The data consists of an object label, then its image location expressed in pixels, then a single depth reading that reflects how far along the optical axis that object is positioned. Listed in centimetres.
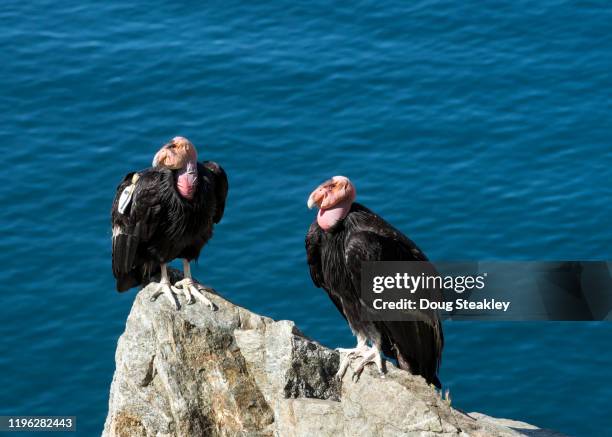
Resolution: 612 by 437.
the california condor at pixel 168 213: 1498
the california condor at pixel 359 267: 1402
